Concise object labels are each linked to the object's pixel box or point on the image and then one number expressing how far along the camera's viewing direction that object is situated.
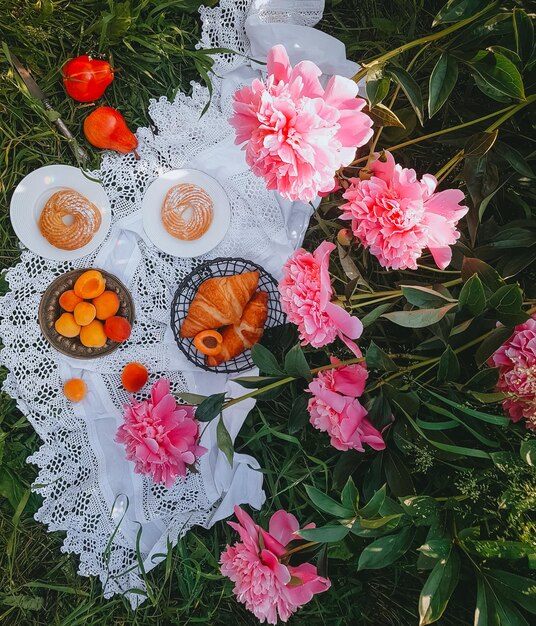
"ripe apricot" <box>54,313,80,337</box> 1.56
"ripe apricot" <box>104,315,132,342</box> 1.55
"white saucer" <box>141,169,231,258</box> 1.60
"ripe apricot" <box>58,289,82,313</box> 1.57
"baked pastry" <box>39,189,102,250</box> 1.58
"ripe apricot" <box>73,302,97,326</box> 1.55
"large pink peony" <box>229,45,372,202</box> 0.93
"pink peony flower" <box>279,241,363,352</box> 1.02
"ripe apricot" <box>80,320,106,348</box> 1.57
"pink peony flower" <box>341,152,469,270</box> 0.98
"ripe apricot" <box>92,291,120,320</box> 1.57
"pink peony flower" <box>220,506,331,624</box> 1.14
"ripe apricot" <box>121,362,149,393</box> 1.58
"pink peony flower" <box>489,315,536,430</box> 0.99
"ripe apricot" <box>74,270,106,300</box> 1.56
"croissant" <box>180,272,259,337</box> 1.54
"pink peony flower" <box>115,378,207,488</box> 1.35
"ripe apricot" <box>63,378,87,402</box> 1.59
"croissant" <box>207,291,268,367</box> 1.54
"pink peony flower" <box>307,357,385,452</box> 1.15
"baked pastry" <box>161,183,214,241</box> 1.58
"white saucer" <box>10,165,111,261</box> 1.60
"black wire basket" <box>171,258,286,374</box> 1.58
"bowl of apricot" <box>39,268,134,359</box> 1.56
